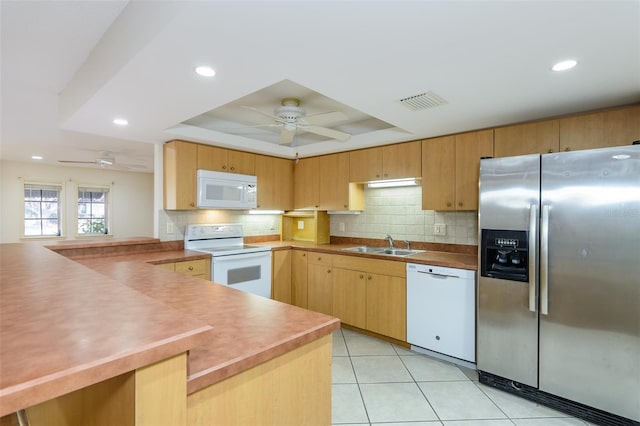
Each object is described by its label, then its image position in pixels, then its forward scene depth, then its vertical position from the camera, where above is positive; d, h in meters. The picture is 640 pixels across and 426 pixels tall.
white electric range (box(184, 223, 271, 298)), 3.35 -0.48
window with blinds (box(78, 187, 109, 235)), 6.61 +0.06
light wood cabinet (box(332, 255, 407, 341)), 3.05 -0.83
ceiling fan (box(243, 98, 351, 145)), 2.60 +0.81
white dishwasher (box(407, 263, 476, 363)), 2.62 -0.84
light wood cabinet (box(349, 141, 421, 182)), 3.30 +0.59
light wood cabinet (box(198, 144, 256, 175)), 3.52 +0.65
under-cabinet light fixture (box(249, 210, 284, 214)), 4.37 +0.04
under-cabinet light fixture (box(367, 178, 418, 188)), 3.48 +0.37
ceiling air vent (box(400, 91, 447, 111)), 2.13 +0.81
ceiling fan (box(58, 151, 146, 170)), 4.73 +0.84
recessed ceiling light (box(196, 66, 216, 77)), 1.71 +0.80
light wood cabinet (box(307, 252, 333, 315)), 3.64 -0.81
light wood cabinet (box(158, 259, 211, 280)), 3.01 -0.53
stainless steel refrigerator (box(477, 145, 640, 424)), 1.91 -0.44
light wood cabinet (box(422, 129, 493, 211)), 2.88 +0.45
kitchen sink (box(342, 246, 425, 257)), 3.52 -0.43
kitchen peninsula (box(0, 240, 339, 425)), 0.60 -0.39
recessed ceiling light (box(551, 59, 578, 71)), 1.67 +0.82
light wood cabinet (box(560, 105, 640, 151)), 2.18 +0.63
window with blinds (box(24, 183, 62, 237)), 6.01 +0.07
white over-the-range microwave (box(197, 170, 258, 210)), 3.45 +0.28
